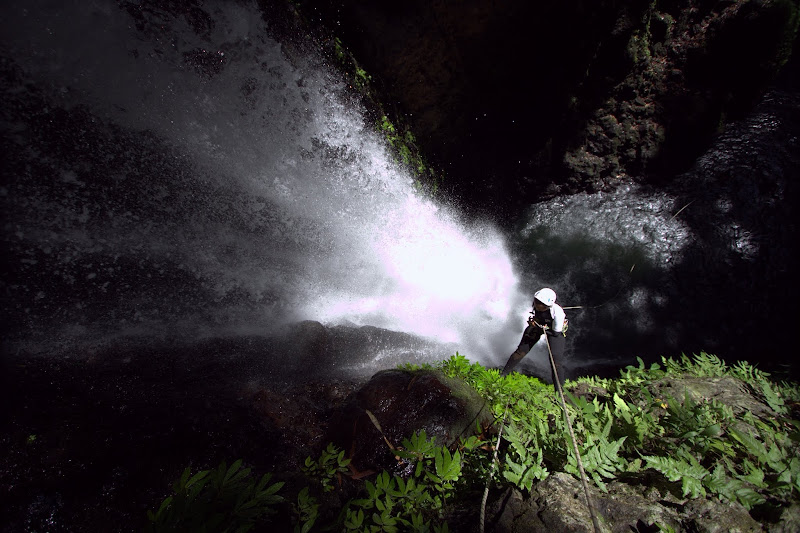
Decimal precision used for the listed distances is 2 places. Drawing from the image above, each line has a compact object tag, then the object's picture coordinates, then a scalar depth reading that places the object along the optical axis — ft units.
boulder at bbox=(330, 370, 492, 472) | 8.66
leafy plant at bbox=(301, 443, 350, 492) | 7.55
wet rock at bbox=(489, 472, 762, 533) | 4.80
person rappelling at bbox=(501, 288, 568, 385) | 15.57
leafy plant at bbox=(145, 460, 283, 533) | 3.75
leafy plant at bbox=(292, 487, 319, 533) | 5.31
